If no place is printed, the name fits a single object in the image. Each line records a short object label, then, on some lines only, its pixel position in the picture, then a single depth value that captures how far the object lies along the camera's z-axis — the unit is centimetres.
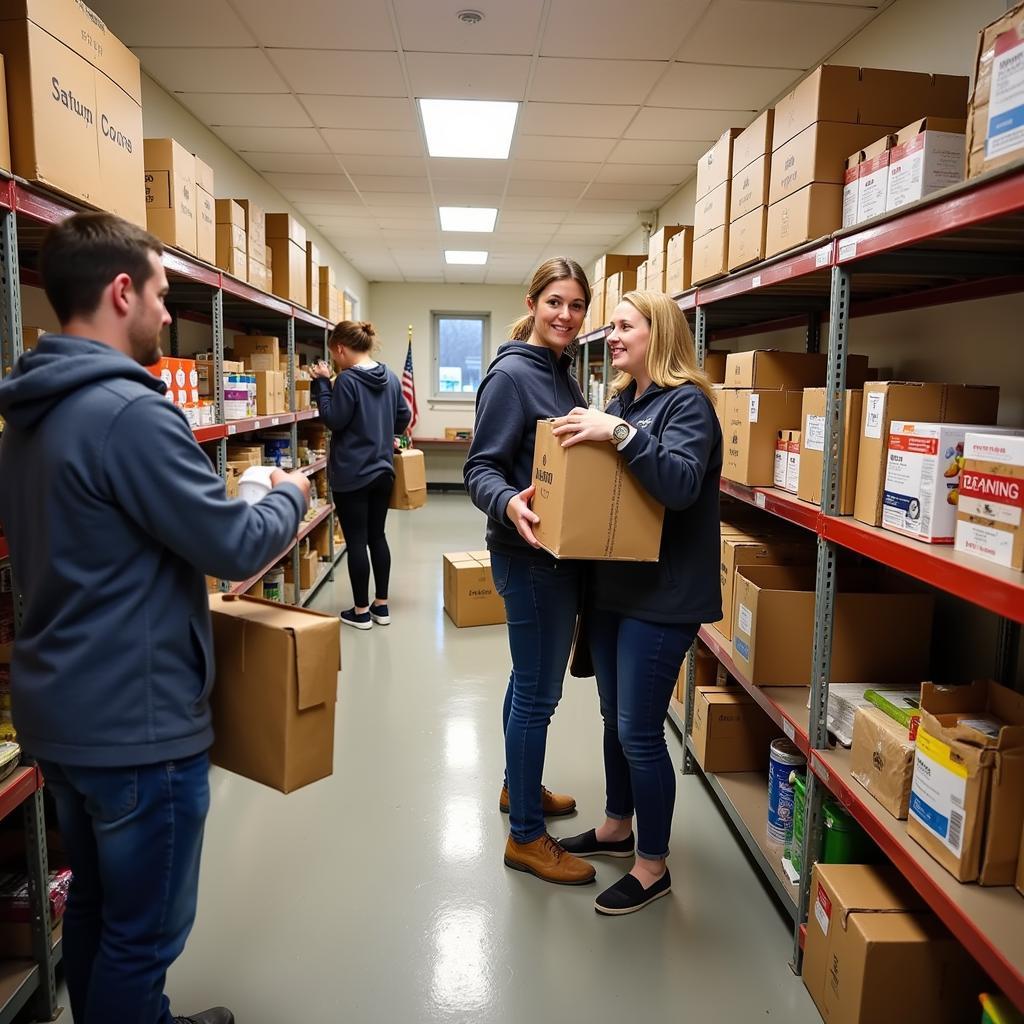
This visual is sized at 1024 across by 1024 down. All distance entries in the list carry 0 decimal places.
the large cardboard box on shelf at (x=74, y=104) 167
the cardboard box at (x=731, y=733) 268
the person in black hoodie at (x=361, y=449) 441
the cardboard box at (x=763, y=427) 238
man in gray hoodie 113
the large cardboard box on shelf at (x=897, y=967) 154
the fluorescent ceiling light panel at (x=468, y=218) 678
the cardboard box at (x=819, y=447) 183
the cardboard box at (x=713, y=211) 271
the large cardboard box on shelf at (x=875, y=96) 203
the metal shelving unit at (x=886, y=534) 124
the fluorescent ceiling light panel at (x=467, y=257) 884
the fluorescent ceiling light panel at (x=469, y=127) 427
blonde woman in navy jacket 175
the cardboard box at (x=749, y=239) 238
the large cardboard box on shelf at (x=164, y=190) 270
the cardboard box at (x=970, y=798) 137
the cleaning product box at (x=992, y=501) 128
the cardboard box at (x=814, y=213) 205
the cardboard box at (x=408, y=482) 495
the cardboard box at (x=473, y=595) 469
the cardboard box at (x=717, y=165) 270
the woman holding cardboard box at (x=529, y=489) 203
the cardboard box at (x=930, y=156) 171
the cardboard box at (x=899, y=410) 169
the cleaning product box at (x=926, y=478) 151
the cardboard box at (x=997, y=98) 125
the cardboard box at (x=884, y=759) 160
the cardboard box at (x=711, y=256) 271
